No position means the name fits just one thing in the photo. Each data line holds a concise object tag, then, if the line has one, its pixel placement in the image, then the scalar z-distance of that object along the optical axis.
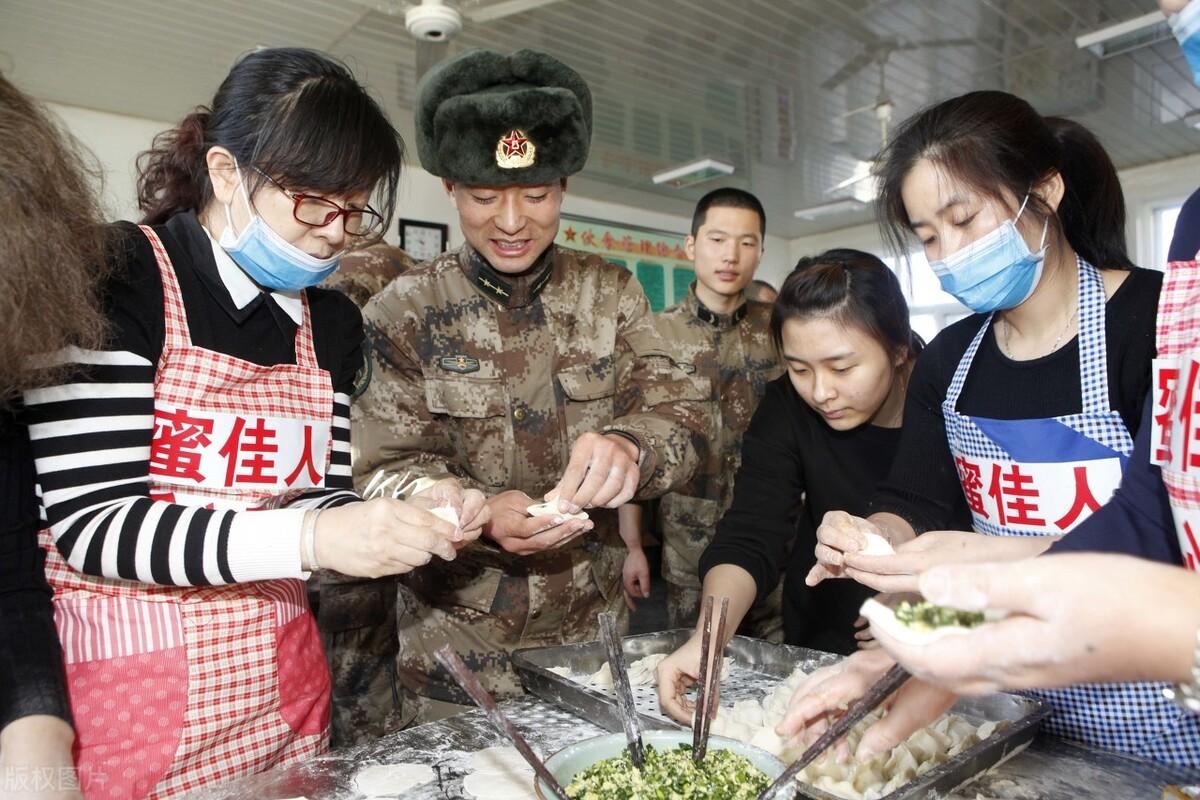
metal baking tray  1.05
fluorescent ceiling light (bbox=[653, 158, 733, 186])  7.03
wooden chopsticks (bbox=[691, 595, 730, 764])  1.07
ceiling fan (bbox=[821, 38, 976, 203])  5.29
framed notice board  8.46
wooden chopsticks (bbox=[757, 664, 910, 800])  0.87
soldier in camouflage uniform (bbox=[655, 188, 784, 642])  3.50
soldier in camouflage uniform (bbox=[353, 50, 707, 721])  1.86
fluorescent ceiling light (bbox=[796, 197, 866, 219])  8.24
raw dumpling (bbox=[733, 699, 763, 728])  1.39
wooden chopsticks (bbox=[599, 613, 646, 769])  1.06
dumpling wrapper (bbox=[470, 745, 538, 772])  1.17
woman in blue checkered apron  1.45
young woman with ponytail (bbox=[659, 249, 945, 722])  2.12
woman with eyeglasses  1.14
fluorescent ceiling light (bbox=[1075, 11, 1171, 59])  4.51
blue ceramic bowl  0.97
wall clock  7.01
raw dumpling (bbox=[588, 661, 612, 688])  1.57
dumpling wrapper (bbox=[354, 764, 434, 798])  1.10
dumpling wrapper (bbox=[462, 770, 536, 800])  1.08
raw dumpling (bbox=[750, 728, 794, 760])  1.24
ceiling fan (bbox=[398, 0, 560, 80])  3.79
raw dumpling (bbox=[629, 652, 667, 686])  1.63
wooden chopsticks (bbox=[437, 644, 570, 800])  0.91
